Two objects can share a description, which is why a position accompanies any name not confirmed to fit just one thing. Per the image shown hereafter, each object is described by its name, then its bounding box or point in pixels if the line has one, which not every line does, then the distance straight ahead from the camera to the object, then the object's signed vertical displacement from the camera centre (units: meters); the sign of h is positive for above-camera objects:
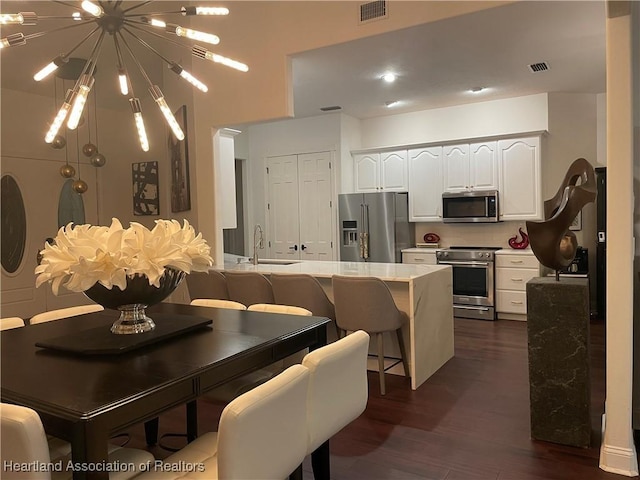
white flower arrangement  1.77 -0.10
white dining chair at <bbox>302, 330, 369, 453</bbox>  1.76 -0.63
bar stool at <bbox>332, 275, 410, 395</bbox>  3.51 -0.60
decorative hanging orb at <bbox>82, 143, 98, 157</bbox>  4.83 +0.81
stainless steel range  5.99 -0.73
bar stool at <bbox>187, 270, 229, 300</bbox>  4.18 -0.50
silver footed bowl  1.89 -0.27
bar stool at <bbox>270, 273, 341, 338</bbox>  3.73 -0.52
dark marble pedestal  2.67 -0.78
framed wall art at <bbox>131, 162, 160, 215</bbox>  5.98 +0.52
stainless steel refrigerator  6.59 -0.03
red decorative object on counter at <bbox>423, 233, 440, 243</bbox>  6.89 -0.21
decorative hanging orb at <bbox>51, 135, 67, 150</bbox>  4.52 +0.84
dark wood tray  1.83 -0.44
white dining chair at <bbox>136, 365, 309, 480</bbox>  1.36 -0.64
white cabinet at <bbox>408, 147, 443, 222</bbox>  6.63 +0.55
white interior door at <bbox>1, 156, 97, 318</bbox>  5.30 +0.04
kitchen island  3.67 -0.63
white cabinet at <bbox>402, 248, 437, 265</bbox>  6.52 -0.44
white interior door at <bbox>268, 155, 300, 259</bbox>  7.43 +0.31
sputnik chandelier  2.21 +0.90
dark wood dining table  1.35 -0.48
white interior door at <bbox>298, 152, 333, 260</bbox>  7.15 +0.30
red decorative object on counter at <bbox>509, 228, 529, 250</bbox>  6.18 -0.26
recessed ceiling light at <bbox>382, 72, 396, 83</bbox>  5.05 +1.57
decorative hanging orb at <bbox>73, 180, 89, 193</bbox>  4.73 +0.43
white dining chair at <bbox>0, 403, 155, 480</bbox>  1.28 -0.55
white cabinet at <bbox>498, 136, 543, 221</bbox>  5.94 +0.53
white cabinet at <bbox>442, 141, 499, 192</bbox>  6.23 +0.74
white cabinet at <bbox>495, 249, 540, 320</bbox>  5.81 -0.70
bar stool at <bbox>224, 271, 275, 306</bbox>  3.97 -0.50
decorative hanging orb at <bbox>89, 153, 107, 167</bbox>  4.96 +0.72
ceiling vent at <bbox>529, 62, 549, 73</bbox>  4.84 +1.57
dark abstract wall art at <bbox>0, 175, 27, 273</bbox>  5.27 +0.09
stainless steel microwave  6.17 +0.21
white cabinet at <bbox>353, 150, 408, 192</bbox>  6.91 +0.78
